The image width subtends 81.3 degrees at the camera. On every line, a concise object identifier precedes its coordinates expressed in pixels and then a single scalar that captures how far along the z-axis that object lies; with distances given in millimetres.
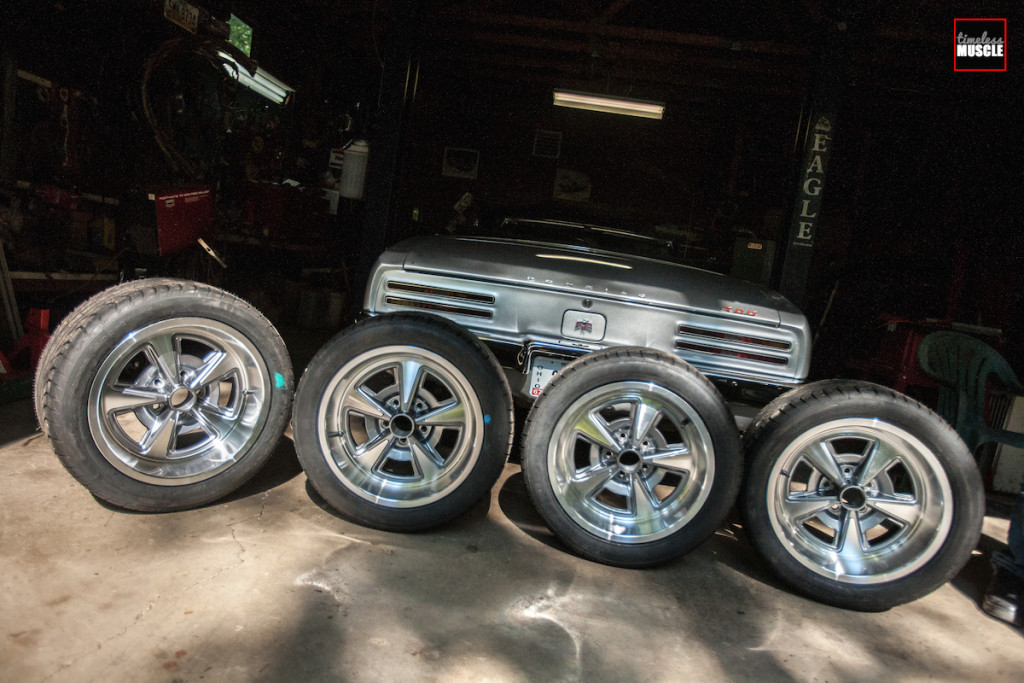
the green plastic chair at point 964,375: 3893
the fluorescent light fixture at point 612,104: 8047
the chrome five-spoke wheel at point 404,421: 2602
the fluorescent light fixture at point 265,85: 7336
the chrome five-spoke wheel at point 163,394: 2402
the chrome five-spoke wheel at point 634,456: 2521
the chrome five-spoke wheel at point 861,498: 2475
